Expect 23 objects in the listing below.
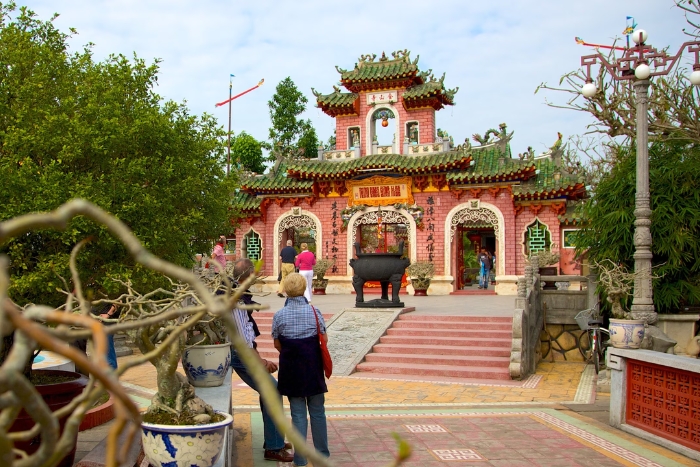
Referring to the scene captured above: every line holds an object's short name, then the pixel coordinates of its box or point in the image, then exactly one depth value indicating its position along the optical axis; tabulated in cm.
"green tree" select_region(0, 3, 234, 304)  449
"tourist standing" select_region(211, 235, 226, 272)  1290
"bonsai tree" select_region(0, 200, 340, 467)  101
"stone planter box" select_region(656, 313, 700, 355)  927
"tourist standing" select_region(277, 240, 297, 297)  1484
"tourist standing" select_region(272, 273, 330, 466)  460
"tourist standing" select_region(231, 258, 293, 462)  485
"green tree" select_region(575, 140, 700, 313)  938
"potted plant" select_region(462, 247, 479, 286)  2709
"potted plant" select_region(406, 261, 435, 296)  1786
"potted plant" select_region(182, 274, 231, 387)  506
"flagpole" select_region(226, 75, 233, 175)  3235
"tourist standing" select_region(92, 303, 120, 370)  706
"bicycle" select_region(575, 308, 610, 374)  914
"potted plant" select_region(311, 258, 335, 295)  1877
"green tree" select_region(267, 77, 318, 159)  3002
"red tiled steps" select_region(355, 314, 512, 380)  943
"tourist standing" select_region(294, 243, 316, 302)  1312
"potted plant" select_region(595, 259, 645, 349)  668
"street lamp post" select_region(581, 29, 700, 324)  768
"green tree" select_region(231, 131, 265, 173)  3086
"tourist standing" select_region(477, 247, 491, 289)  2227
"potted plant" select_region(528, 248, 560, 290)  1637
